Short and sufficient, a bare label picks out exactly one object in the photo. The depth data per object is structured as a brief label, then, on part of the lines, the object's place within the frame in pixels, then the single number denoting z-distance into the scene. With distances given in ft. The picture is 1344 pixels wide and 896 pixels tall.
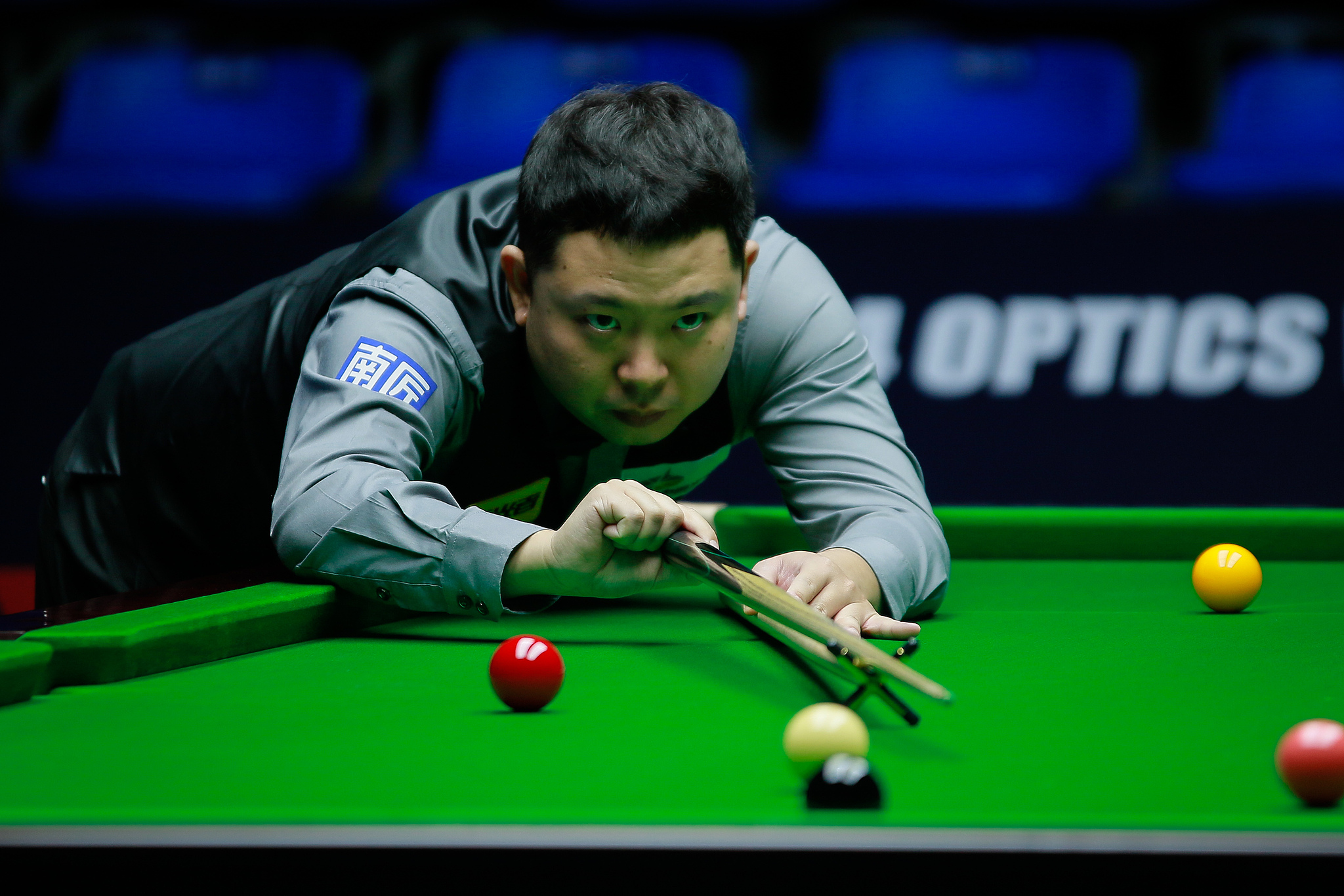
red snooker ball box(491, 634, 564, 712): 28.48
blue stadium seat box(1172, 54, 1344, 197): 45.49
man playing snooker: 29.39
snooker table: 26.39
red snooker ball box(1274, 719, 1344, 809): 27.82
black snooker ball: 27.57
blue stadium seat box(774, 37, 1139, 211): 46.16
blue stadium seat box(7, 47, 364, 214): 46.30
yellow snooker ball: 29.70
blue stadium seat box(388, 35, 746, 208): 47.88
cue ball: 27.98
